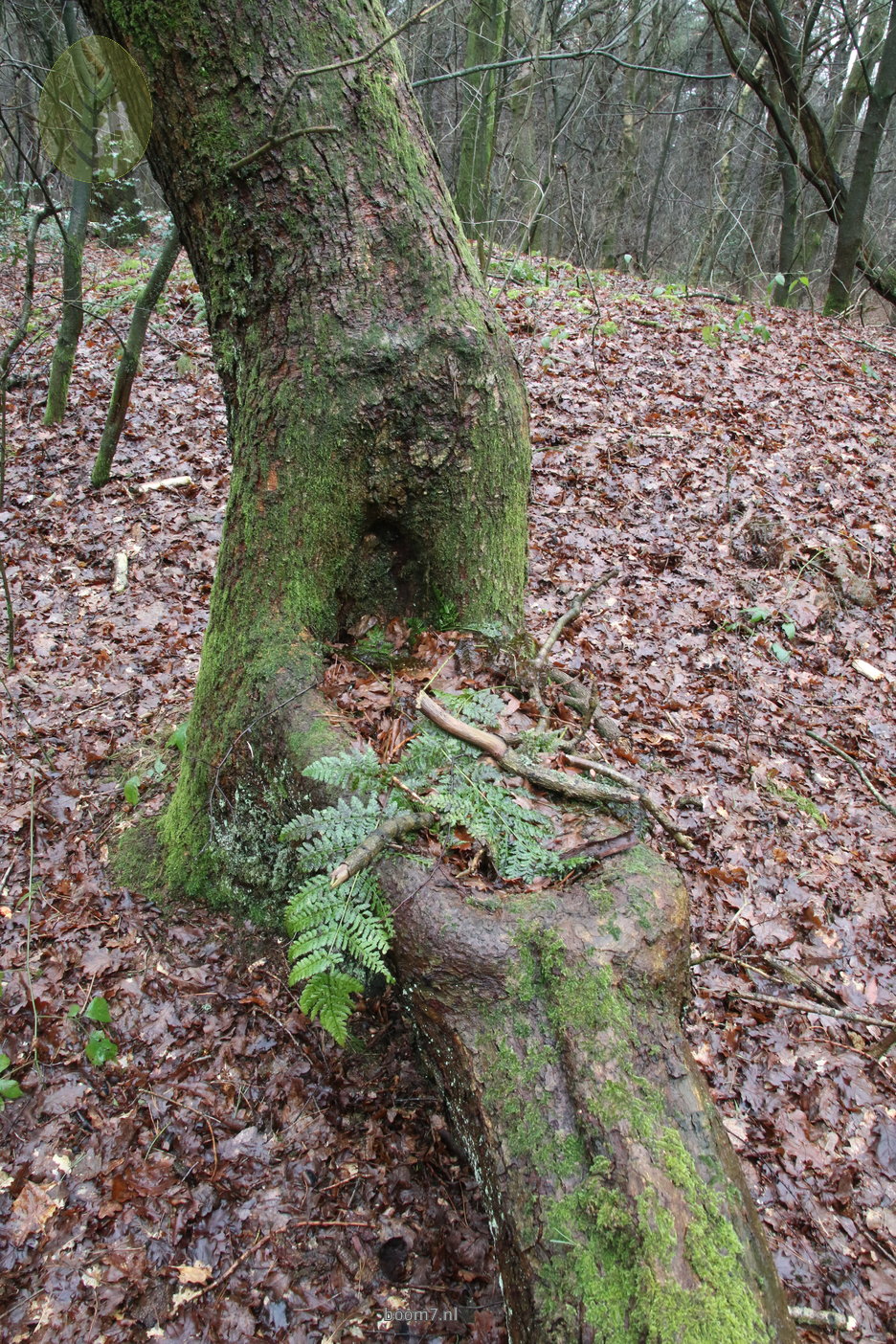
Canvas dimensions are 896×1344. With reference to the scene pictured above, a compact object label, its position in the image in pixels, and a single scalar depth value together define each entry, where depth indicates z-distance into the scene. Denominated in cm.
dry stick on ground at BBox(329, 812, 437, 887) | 212
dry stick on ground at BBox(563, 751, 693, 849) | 253
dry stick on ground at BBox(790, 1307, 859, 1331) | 211
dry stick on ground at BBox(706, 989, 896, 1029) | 294
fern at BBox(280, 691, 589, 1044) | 209
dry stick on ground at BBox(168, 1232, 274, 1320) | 219
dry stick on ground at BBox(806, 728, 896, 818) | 426
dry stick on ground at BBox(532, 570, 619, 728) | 301
